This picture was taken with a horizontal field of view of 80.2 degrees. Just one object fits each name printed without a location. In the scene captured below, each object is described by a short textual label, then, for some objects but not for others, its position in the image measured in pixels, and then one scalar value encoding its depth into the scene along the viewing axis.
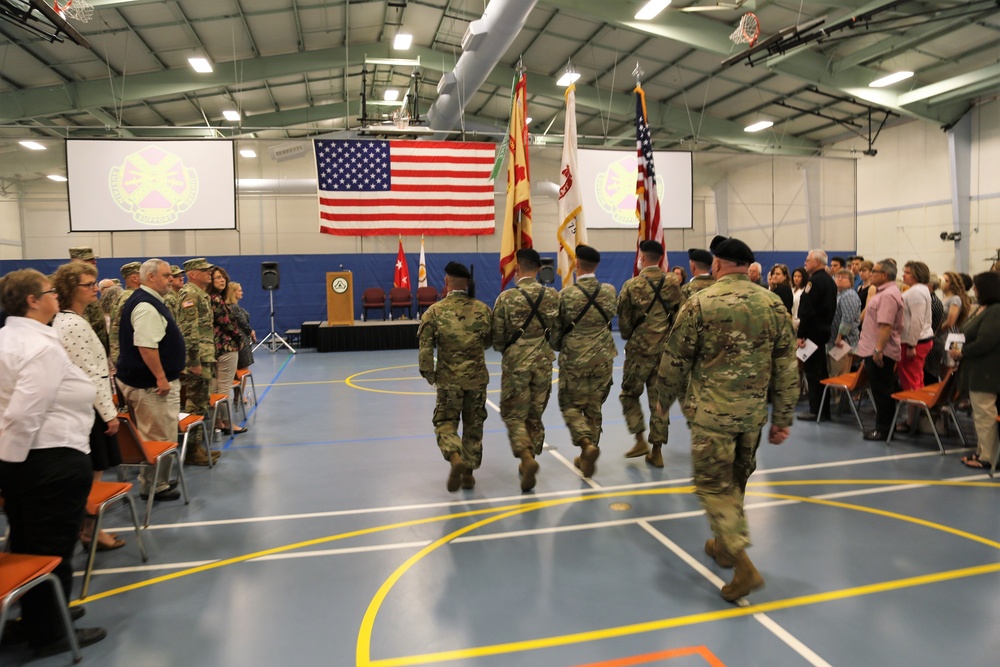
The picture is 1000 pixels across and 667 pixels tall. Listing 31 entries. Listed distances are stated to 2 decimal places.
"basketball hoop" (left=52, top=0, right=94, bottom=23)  8.27
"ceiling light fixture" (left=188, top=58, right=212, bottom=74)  13.11
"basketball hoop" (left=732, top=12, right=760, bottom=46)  9.85
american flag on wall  13.60
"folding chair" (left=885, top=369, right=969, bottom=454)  5.36
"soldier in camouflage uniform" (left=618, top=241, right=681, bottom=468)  5.06
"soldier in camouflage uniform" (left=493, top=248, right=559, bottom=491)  4.54
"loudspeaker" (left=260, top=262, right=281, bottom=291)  14.39
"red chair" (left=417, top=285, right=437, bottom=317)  16.33
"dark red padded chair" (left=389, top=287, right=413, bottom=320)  16.19
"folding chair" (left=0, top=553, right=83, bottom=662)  2.24
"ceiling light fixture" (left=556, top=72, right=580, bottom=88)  15.46
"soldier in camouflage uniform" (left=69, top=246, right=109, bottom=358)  5.70
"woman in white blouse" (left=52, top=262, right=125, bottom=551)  3.27
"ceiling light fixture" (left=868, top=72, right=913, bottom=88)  13.93
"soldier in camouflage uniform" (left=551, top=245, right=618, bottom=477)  4.78
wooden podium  14.02
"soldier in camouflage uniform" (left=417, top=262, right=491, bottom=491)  4.50
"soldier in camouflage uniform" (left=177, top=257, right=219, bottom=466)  5.27
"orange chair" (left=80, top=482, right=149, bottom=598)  3.10
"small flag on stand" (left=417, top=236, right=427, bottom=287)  16.80
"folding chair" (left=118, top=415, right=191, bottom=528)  3.78
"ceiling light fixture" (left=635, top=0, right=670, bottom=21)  10.72
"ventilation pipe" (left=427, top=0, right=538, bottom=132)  9.91
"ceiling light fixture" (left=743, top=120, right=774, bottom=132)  18.56
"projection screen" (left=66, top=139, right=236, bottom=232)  12.13
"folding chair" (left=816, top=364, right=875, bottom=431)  6.33
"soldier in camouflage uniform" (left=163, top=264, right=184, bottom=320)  5.37
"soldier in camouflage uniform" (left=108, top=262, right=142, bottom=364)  5.16
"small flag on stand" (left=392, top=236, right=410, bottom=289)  16.52
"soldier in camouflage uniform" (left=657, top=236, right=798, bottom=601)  3.01
